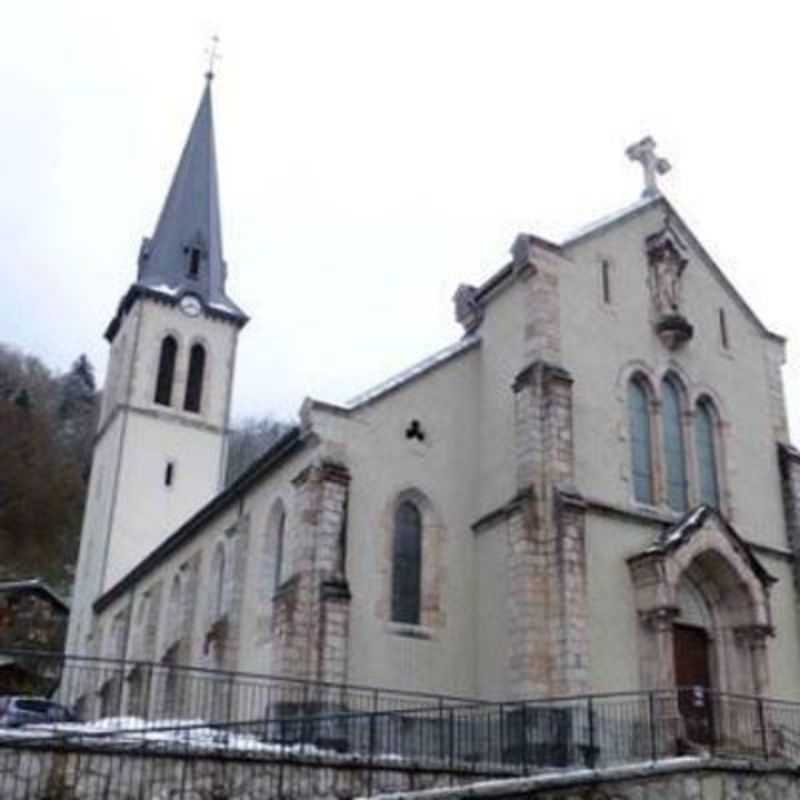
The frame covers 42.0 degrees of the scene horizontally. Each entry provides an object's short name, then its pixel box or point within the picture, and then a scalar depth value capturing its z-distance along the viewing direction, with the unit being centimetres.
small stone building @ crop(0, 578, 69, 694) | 5188
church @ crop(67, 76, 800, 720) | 1944
